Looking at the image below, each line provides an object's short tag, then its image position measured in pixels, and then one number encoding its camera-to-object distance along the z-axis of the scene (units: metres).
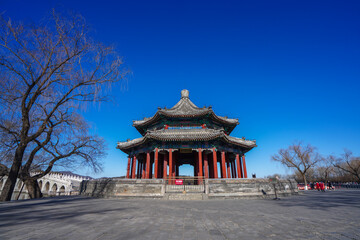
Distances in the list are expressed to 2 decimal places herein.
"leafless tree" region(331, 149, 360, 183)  40.34
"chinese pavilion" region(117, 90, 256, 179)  17.48
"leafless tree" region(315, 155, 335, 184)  56.47
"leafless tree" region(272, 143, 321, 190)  30.24
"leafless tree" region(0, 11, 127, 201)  8.58
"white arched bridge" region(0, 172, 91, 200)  36.25
